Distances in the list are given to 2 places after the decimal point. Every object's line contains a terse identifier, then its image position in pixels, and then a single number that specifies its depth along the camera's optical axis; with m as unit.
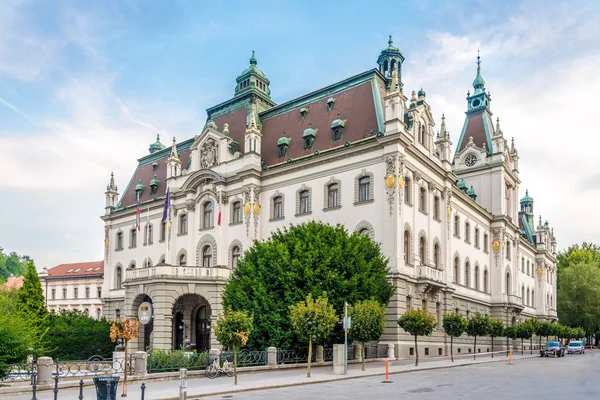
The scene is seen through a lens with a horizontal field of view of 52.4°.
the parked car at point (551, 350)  50.69
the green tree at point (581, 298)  82.38
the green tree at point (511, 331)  52.34
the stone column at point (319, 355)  34.06
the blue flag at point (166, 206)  48.53
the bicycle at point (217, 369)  26.94
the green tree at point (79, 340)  47.06
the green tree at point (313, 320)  28.28
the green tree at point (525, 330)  52.56
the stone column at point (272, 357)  30.37
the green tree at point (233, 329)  25.12
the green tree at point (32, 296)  48.78
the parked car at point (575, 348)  60.03
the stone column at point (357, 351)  36.53
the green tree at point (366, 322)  31.20
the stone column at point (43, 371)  22.22
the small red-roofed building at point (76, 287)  90.44
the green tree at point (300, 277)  34.91
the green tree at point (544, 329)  59.99
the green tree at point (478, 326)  44.09
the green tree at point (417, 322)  34.38
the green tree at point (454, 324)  40.75
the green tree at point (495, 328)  45.32
